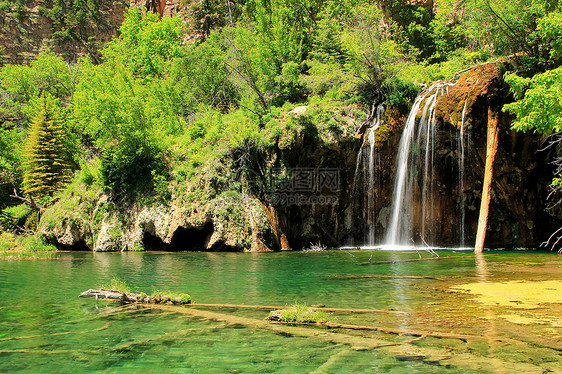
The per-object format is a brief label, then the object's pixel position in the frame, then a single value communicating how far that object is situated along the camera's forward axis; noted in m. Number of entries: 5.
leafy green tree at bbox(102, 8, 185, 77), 37.44
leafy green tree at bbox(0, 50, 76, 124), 37.47
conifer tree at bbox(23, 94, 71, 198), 29.27
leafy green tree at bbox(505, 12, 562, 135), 14.10
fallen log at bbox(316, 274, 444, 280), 10.64
